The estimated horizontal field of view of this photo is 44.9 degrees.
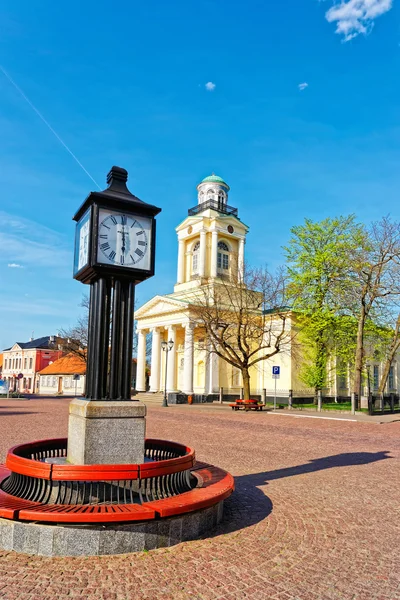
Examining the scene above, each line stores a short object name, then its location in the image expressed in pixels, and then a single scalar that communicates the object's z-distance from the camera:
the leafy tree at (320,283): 34.66
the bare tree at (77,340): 47.03
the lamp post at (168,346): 34.83
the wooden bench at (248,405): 29.31
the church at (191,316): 41.12
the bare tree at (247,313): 30.47
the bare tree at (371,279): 29.09
